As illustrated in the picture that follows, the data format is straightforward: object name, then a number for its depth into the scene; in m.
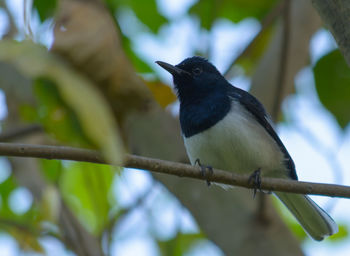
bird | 8.41
